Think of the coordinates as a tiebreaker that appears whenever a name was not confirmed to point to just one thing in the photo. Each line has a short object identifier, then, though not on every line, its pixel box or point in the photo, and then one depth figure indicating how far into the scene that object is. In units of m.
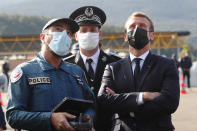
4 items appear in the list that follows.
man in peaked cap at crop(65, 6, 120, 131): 4.40
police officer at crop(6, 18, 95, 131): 3.02
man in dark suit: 3.47
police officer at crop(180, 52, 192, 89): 18.27
